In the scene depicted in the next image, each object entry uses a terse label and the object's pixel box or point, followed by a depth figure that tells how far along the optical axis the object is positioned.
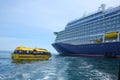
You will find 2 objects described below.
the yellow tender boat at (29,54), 20.48
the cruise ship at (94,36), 23.80
